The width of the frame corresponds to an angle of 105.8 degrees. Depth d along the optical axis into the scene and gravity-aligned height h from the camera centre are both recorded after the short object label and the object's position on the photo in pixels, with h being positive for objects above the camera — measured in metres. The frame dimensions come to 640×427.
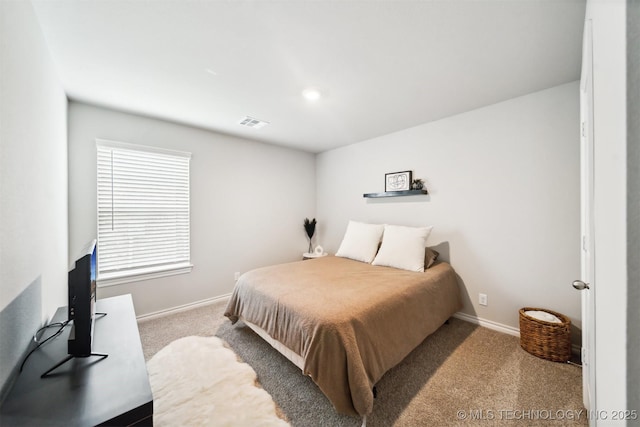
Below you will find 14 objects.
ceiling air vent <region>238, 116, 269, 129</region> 2.90 +1.12
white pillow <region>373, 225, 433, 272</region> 2.66 -0.43
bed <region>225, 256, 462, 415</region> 1.45 -0.78
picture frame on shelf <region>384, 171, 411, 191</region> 3.22 +0.42
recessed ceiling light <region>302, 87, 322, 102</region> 2.24 +1.13
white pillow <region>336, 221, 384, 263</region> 3.12 -0.41
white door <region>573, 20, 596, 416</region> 0.97 -0.35
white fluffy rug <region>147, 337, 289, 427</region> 1.49 -1.25
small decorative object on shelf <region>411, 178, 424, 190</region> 3.08 +0.35
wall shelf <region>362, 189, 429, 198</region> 3.08 +0.24
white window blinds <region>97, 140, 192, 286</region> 2.59 +0.02
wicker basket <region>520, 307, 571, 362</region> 1.96 -1.06
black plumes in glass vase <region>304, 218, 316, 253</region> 4.40 -0.27
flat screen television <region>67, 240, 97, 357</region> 1.07 -0.41
